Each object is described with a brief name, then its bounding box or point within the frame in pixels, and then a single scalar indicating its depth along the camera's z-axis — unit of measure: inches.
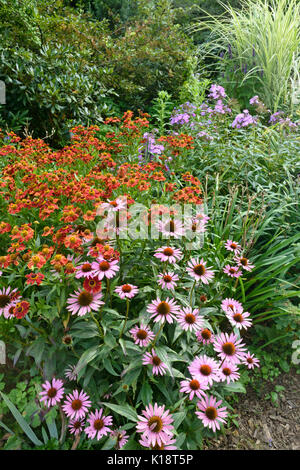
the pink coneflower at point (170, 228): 62.8
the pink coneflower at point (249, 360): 65.5
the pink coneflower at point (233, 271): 69.8
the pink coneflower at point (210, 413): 51.7
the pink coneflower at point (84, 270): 52.3
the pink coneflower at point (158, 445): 47.8
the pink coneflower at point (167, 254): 60.0
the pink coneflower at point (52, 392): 55.1
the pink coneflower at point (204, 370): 52.9
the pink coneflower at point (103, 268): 53.5
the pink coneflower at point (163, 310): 54.4
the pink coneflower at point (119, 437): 54.1
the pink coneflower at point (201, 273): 60.2
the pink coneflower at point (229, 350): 56.1
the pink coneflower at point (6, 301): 56.2
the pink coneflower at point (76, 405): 55.2
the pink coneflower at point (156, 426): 48.2
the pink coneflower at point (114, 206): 61.0
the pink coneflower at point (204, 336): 59.2
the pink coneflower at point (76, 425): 56.3
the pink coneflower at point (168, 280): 58.4
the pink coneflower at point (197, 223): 68.9
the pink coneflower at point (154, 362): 55.4
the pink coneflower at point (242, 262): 69.9
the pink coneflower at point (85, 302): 52.6
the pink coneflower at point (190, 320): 57.6
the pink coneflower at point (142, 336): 56.4
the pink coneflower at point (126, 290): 55.6
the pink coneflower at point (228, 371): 54.2
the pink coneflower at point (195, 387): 51.8
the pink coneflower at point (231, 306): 62.3
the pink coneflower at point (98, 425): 53.6
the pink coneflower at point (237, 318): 61.0
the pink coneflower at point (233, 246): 74.4
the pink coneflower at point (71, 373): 59.3
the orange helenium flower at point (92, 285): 52.4
